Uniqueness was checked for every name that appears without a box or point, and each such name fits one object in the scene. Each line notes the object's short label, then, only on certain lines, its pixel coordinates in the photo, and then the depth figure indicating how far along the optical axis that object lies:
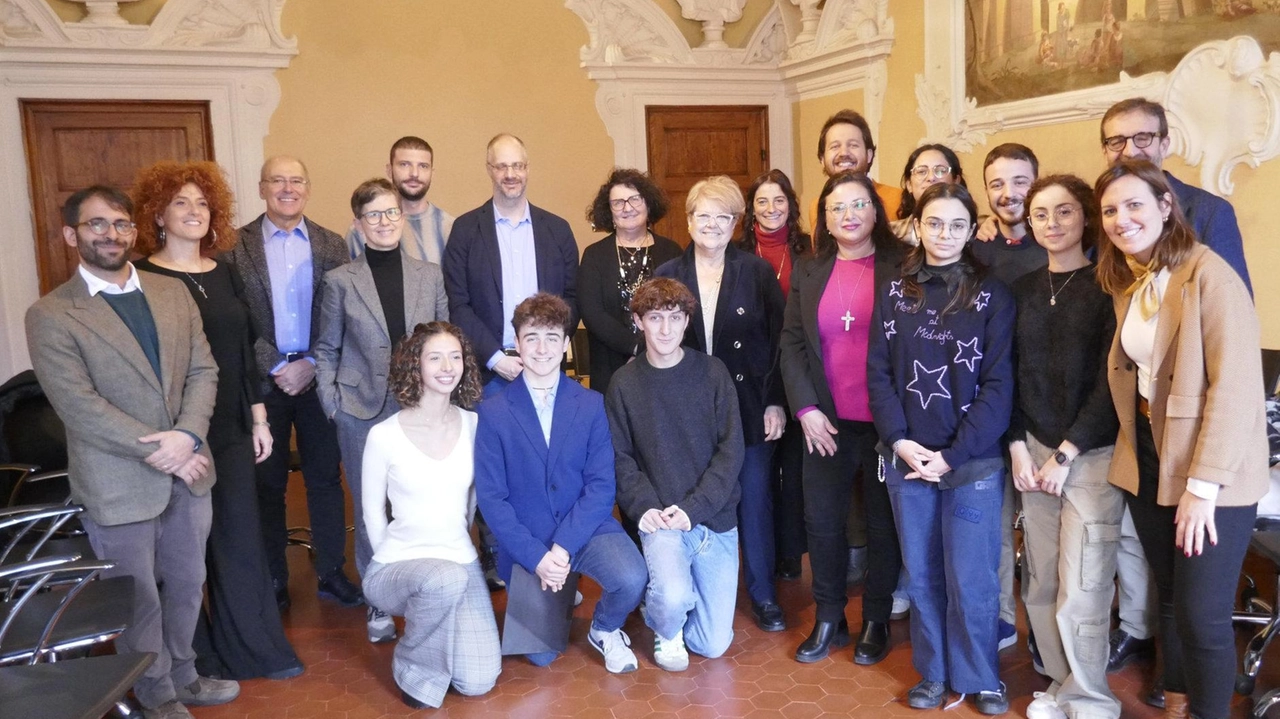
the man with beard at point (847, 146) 3.79
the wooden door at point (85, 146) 5.96
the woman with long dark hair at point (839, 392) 3.08
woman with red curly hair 3.03
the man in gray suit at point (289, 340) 3.58
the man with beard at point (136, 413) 2.65
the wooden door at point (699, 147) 7.29
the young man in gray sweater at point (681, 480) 3.23
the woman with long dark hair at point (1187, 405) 2.30
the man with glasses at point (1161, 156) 2.75
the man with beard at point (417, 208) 4.04
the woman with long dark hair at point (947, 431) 2.74
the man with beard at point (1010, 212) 3.15
